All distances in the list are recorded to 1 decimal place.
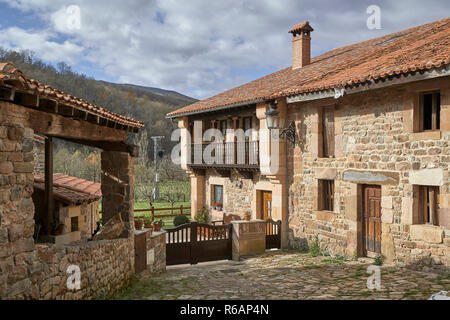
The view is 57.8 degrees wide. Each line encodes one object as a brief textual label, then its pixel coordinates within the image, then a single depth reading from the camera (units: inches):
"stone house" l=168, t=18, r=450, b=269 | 328.5
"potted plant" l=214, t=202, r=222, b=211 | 638.5
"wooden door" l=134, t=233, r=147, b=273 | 328.2
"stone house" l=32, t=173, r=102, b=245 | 385.6
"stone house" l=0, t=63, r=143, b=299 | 167.8
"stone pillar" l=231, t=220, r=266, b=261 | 444.5
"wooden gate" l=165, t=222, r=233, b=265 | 415.8
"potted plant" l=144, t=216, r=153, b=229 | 434.1
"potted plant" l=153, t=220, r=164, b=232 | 423.2
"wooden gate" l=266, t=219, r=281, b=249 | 474.6
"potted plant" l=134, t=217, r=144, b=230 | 363.7
